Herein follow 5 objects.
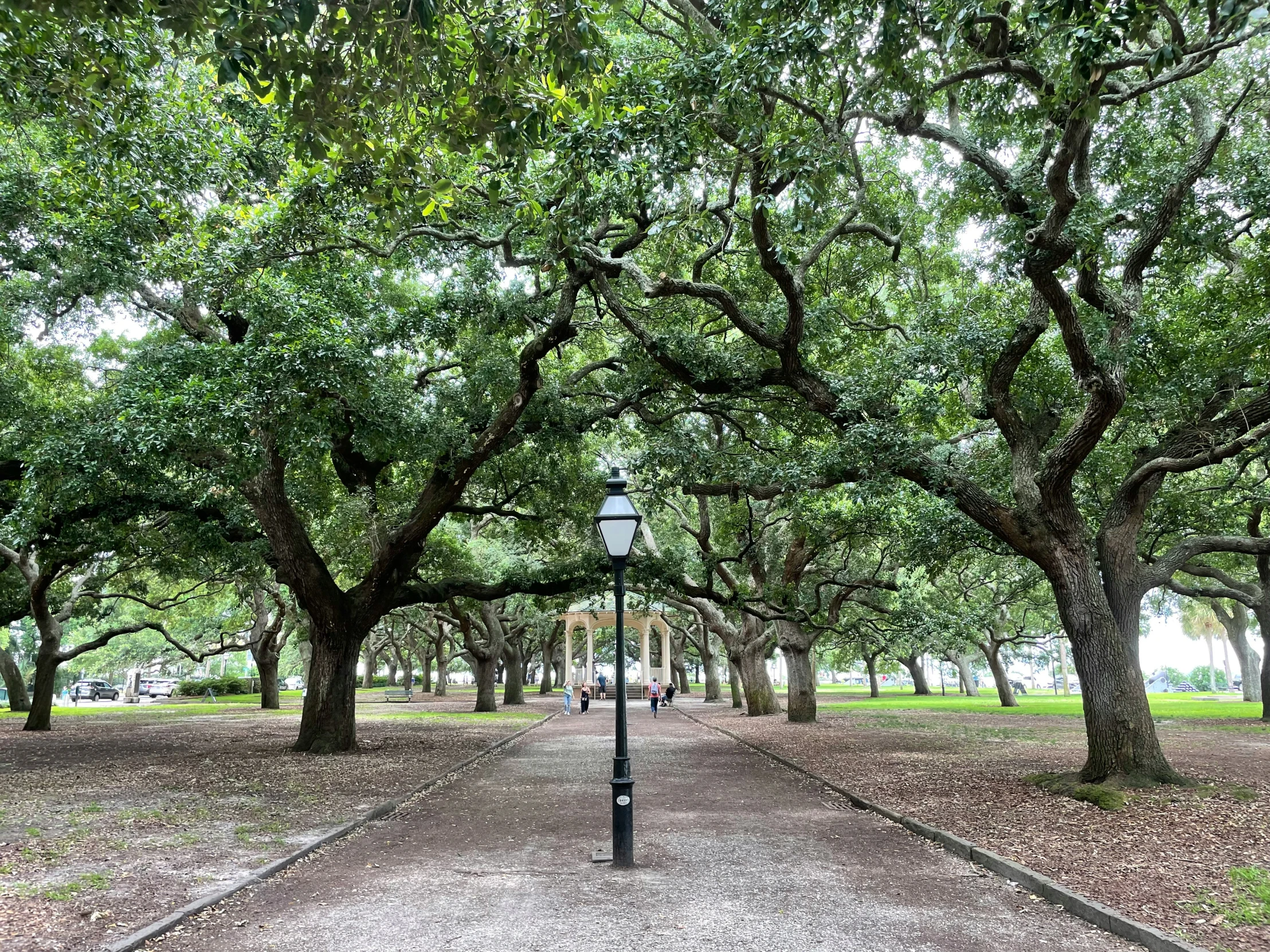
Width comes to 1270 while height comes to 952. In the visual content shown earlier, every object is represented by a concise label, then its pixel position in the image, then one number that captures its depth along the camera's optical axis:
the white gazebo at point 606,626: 39.78
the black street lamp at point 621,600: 6.66
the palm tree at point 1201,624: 48.45
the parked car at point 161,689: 48.09
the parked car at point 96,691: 47.34
